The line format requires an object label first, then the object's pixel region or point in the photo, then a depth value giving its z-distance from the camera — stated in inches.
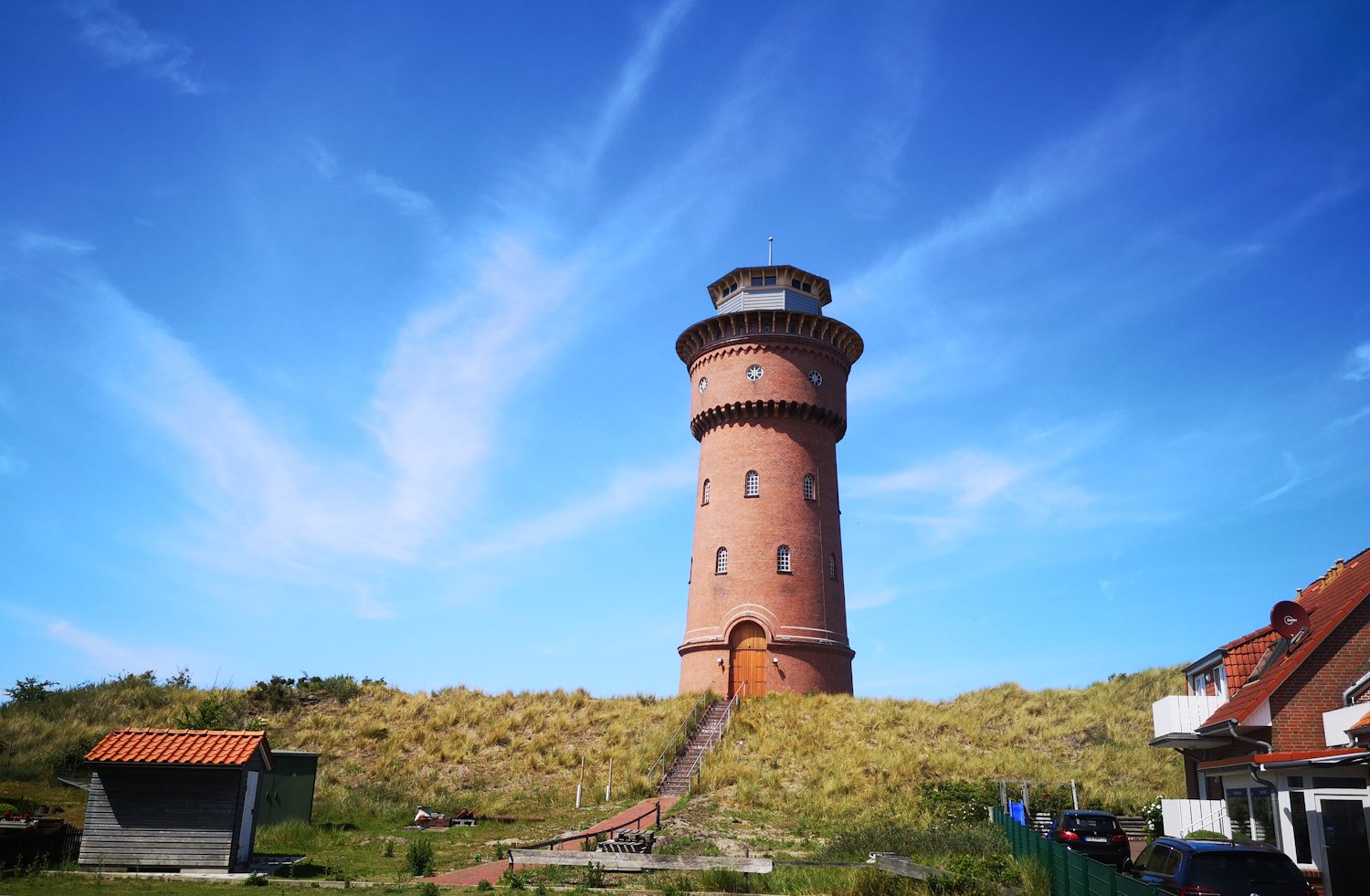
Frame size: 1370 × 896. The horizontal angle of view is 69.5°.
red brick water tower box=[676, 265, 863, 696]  1534.2
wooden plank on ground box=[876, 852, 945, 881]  639.1
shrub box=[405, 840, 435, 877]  748.0
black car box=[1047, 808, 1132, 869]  868.0
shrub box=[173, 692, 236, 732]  1279.5
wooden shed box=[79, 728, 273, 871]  784.9
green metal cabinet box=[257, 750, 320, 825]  1035.3
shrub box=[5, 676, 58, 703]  1537.9
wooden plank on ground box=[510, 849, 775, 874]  707.4
